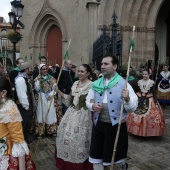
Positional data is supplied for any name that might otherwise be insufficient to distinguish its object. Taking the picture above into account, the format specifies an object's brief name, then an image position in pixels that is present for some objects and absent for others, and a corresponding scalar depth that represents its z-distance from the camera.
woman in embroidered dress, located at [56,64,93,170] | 3.07
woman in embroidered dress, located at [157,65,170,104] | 8.31
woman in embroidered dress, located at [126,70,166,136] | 4.82
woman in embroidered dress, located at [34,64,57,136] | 5.09
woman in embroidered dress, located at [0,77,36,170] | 2.02
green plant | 8.21
